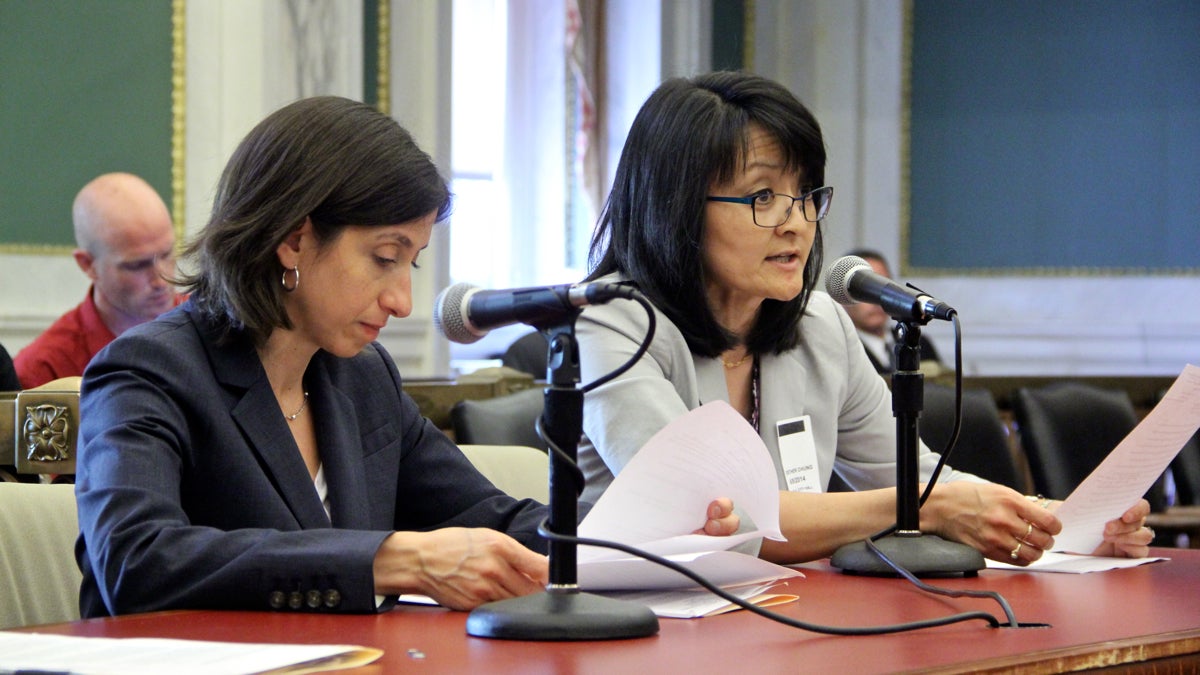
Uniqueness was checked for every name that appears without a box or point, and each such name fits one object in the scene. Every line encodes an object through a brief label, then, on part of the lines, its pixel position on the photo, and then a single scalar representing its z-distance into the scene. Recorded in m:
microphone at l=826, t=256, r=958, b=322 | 3.53
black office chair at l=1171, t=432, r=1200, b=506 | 5.95
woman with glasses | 3.80
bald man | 5.71
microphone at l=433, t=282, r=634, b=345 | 3.17
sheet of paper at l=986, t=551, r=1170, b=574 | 3.68
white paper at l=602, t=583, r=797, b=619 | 3.30
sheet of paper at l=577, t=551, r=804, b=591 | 3.32
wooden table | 3.10
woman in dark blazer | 3.30
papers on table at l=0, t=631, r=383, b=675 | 3.00
